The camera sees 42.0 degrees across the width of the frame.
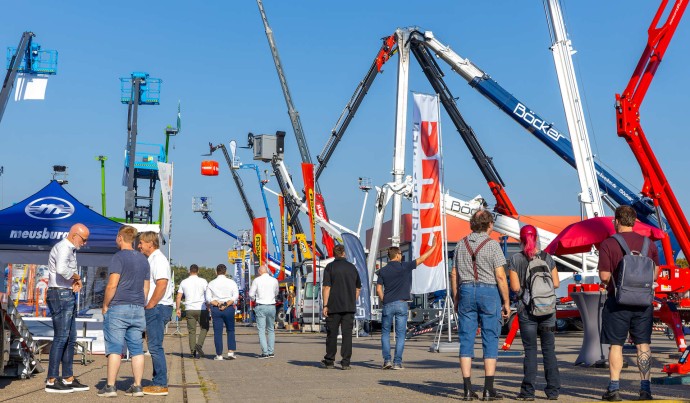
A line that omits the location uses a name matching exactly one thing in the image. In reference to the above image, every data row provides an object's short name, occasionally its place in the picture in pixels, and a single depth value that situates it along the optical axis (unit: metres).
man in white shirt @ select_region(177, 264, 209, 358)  16.39
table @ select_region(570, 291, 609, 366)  12.13
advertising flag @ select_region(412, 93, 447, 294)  17.25
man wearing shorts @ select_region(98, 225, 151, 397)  8.85
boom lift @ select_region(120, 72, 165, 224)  45.80
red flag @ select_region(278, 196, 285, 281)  41.66
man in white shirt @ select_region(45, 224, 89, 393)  9.66
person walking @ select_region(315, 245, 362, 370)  13.18
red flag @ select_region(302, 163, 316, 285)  29.11
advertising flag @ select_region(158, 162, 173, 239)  21.81
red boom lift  15.62
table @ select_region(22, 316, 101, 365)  13.79
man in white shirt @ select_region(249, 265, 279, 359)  15.70
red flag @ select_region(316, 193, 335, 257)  37.12
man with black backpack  7.98
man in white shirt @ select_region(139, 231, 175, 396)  9.41
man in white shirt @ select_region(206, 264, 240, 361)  15.67
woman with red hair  8.41
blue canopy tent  16.06
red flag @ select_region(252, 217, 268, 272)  42.69
